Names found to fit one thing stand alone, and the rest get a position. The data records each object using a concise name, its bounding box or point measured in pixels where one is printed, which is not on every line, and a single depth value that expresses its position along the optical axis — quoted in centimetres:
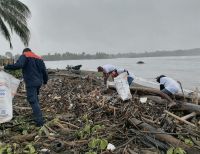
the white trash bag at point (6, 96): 324
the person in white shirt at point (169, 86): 460
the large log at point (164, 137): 274
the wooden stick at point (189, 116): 380
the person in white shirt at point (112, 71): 508
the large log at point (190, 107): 400
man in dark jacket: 348
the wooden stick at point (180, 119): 355
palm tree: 975
